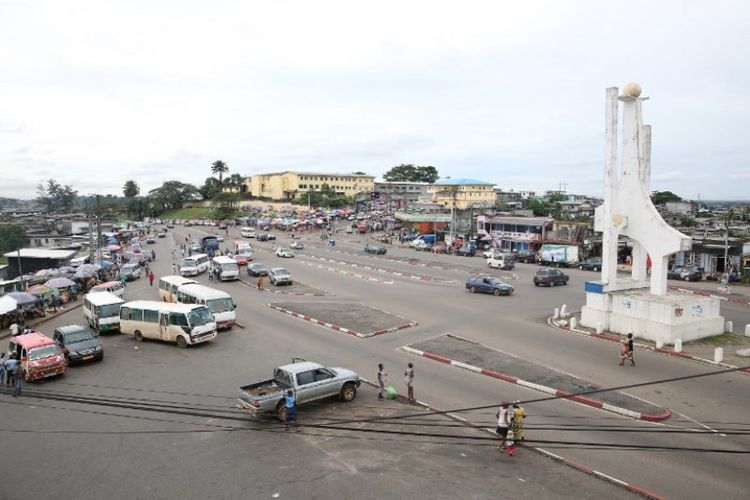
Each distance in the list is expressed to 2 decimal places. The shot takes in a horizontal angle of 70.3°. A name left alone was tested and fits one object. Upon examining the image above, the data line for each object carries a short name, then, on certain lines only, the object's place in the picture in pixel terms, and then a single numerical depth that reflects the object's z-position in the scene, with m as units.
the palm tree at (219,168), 161.88
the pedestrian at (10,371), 17.34
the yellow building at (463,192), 105.12
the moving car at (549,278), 37.09
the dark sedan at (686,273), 40.25
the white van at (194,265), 42.78
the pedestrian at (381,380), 16.02
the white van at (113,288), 32.38
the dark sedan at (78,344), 19.92
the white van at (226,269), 40.44
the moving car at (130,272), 43.83
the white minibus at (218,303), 25.02
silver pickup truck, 14.34
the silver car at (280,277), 38.25
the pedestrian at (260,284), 36.44
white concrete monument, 22.14
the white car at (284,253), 55.94
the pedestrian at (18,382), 17.20
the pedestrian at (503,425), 12.46
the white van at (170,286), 29.88
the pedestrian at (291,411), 14.15
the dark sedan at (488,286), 33.59
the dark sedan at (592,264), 46.44
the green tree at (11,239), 83.41
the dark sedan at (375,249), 59.66
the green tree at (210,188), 158.50
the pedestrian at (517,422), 12.47
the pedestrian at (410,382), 15.88
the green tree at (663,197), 126.31
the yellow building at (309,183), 150.50
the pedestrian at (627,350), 18.73
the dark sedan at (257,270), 41.25
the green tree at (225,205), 130.62
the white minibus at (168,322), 22.20
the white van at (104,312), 24.91
